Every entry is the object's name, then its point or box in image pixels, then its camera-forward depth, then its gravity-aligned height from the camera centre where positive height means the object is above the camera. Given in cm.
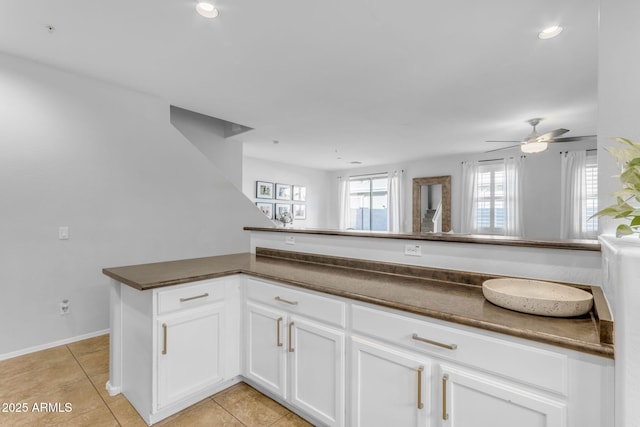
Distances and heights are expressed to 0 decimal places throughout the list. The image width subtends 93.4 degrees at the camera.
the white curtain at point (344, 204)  884 +30
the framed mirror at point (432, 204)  695 +26
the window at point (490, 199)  625 +34
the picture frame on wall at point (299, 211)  798 +8
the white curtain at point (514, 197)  592 +37
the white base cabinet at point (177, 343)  174 -81
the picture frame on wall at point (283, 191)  746 +56
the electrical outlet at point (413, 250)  186 -22
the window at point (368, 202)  831 +35
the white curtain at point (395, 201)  774 +35
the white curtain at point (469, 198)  650 +38
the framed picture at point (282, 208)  747 +14
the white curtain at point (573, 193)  529 +40
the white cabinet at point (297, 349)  158 -79
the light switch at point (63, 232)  286 -19
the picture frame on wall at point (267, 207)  701 +16
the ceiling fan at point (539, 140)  374 +96
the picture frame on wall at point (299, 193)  795 +56
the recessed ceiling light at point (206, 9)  196 +136
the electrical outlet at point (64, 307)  288 -92
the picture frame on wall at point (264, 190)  695 +56
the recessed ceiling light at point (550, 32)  218 +135
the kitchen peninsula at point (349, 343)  101 -59
